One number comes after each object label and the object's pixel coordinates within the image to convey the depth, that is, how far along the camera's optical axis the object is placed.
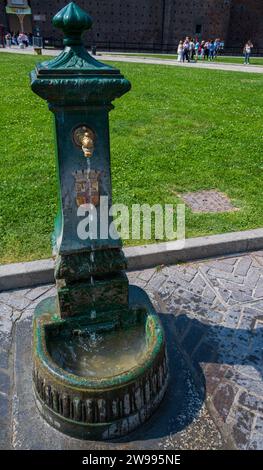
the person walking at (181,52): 25.11
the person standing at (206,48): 29.24
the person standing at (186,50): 25.44
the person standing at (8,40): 31.73
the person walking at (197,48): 28.88
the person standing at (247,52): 25.17
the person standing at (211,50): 29.50
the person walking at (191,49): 26.20
